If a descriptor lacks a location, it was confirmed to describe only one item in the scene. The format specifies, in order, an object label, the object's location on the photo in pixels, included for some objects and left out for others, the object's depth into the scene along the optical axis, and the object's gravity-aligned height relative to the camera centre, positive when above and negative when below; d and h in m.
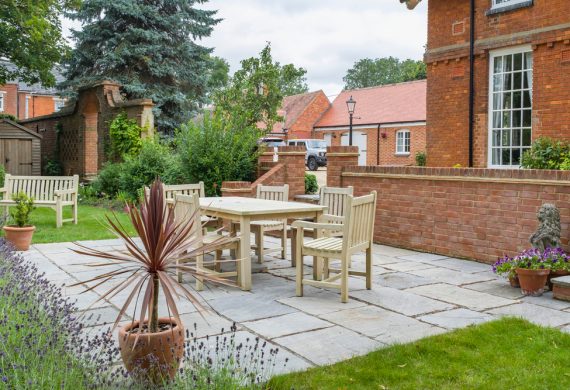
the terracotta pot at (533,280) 5.86 -1.00
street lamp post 23.53 +3.09
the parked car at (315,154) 31.19 +1.42
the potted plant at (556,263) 5.98 -0.84
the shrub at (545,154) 9.99 +0.50
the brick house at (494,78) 10.62 +2.10
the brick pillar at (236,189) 10.05 -0.17
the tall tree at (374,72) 79.75 +15.34
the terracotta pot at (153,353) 3.35 -1.03
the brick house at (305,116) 38.00 +4.31
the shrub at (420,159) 17.50 +0.68
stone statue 6.38 -0.53
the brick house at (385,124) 29.36 +3.14
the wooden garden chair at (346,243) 5.57 -0.66
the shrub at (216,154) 11.43 +0.52
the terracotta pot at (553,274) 6.03 -0.97
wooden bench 10.55 -0.28
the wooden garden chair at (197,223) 6.00 -0.47
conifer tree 21.16 +4.86
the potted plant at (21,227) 8.18 -0.72
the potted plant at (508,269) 6.16 -0.95
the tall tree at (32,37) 17.64 +4.48
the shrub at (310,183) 12.73 -0.08
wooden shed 21.16 +1.06
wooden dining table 6.07 -0.37
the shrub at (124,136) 16.67 +1.23
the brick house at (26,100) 40.56 +5.66
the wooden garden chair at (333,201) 7.50 -0.28
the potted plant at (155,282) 3.24 -0.58
